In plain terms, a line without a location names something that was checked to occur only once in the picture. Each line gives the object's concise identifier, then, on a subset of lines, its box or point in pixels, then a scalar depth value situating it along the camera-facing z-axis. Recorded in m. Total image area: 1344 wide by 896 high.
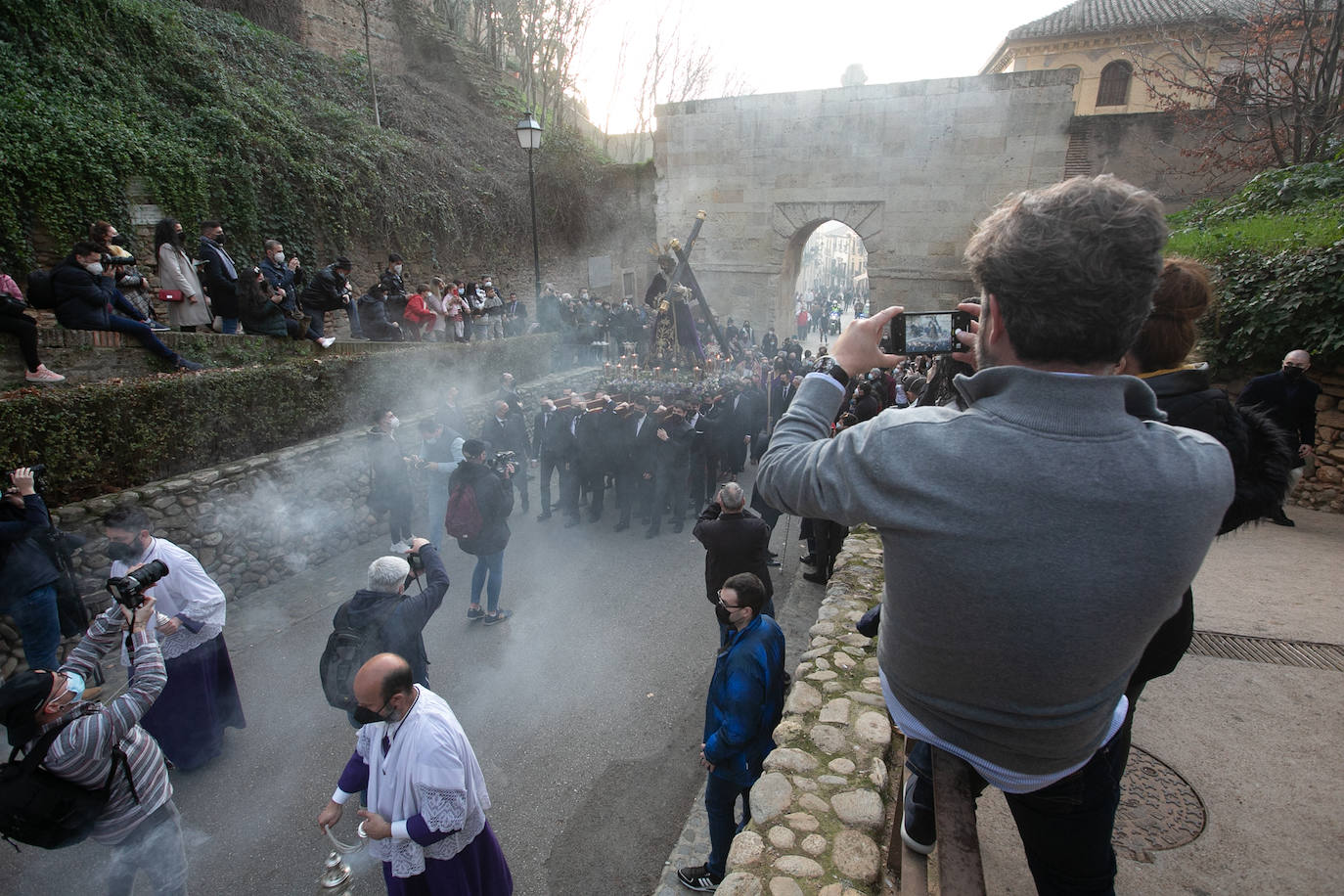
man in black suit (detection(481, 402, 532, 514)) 9.38
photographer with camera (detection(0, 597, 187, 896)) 2.68
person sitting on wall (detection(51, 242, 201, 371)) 6.85
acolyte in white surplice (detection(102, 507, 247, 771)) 4.09
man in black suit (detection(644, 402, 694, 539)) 8.64
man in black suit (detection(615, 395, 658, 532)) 8.77
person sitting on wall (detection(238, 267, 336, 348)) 8.71
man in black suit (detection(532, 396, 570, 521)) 9.20
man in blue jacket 3.31
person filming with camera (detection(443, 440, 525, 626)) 6.15
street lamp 13.07
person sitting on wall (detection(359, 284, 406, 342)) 11.76
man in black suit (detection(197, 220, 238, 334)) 8.75
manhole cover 2.75
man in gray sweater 1.03
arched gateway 16.27
